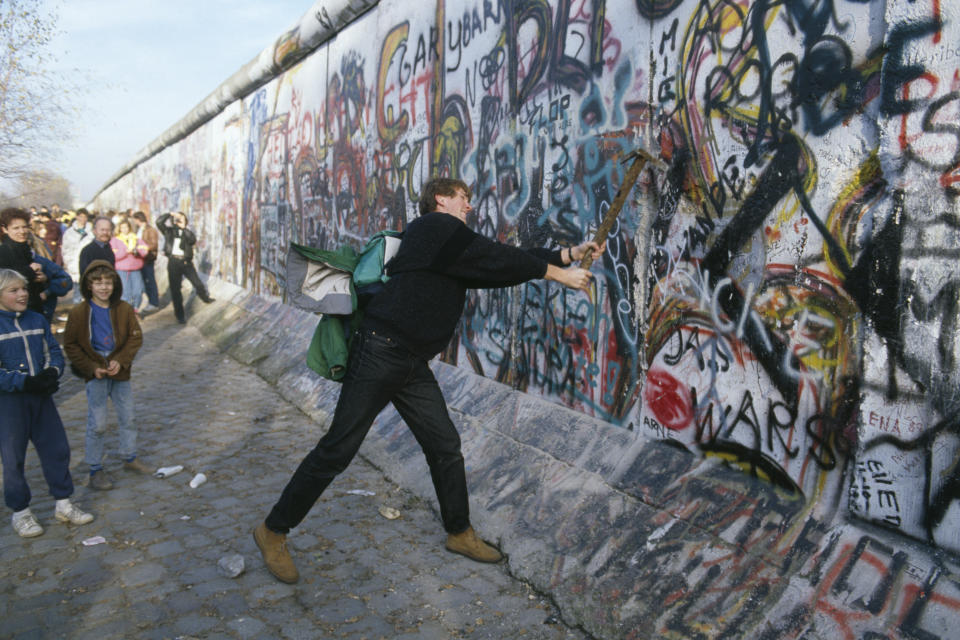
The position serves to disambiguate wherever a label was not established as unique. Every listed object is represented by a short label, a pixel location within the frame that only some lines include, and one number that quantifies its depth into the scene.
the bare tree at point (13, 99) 18.20
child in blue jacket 3.89
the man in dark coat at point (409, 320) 3.34
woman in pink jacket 11.73
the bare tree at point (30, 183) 20.45
